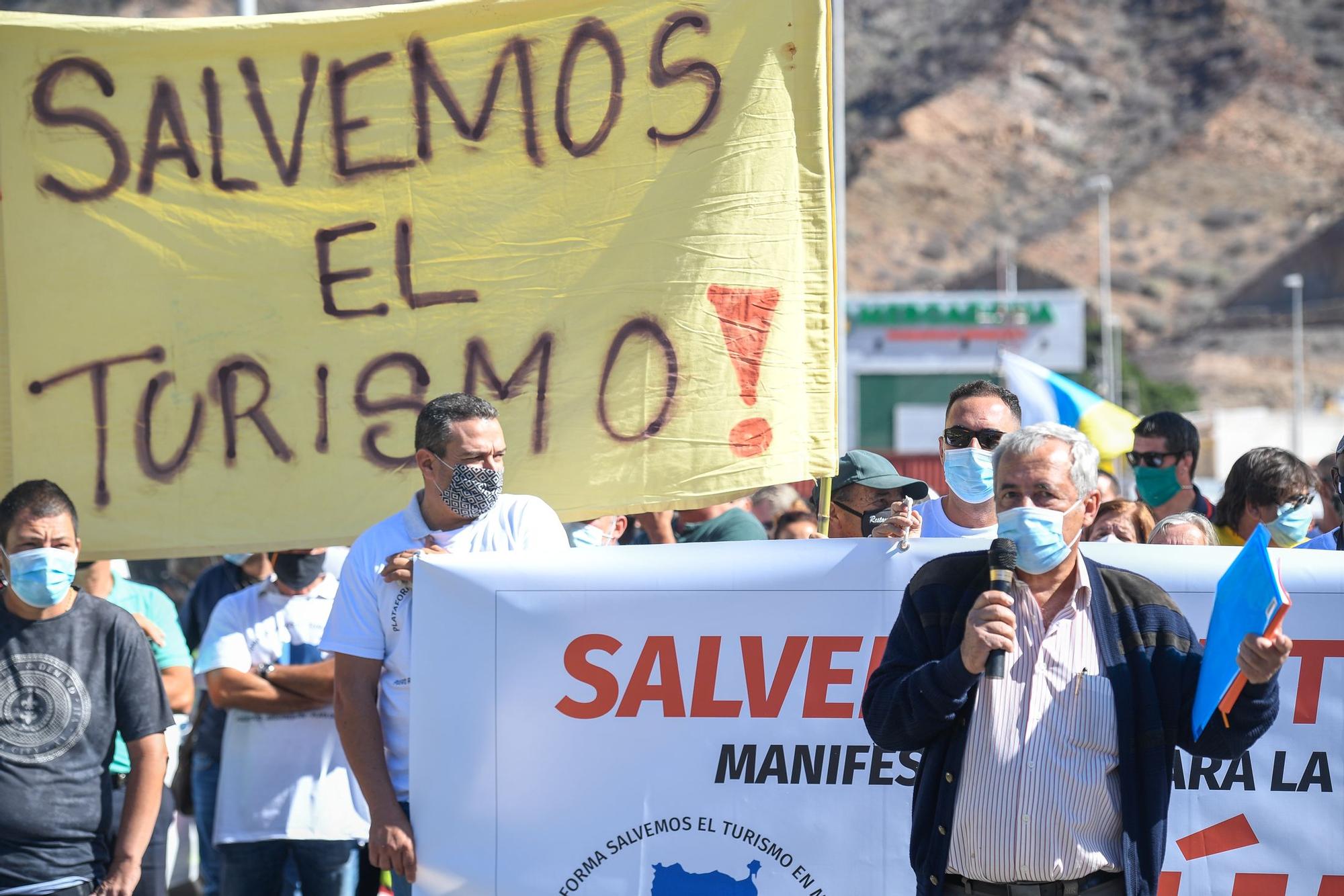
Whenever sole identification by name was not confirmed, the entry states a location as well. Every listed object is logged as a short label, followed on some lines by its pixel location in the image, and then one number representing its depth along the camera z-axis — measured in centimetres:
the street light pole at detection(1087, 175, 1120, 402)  8806
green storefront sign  8250
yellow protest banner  945
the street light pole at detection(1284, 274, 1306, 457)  8569
